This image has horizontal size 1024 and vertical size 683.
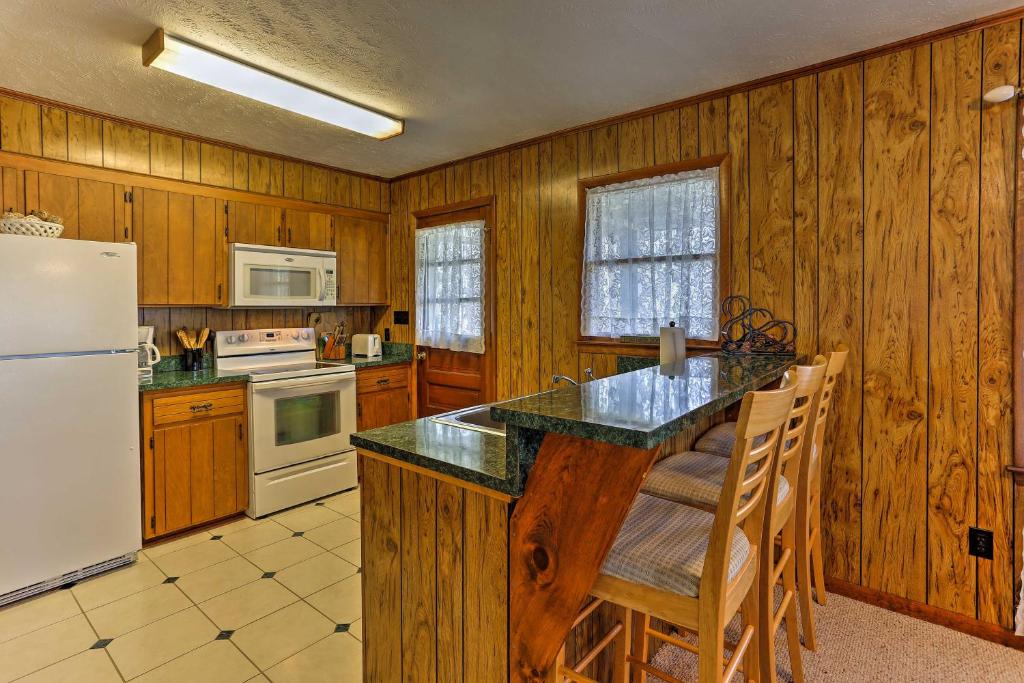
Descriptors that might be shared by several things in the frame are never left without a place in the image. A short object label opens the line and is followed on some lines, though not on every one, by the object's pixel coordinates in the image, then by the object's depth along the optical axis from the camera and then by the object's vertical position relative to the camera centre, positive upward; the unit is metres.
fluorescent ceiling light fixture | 2.19 +1.18
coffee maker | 3.13 -0.12
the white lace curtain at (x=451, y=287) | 3.92 +0.35
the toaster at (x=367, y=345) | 4.35 -0.11
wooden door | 3.85 -0.27
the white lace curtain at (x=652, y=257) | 2.79 +0.42
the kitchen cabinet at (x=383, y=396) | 3.99 -0.51
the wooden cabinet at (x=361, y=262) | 4.27 +0.59
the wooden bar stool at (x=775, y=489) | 1.47 -0.50
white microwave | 3.55 +0.40
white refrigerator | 2.38 -0.39
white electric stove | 3.35 -0.59
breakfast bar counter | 1.15 -0.47
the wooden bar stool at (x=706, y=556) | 1.09 -0.51
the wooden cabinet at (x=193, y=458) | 2.96 -0.75
